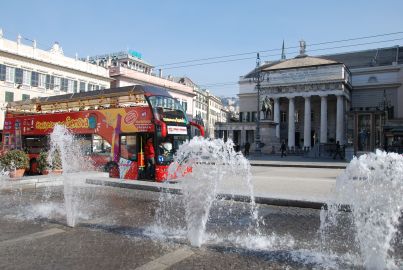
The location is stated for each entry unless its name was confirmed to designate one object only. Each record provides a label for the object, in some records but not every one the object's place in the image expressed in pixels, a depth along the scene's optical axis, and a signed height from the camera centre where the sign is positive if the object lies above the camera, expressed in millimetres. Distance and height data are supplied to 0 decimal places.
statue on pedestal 51156 +5746
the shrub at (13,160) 14109 -655
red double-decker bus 14719 +848
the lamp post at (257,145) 37031 +174
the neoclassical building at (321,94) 58750 +9316
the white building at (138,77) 62188 +12538
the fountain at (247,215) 4988 -1522
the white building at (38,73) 44562 +9836
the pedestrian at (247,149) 36406 -253
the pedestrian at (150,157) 14883 -493
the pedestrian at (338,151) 33766 -352
